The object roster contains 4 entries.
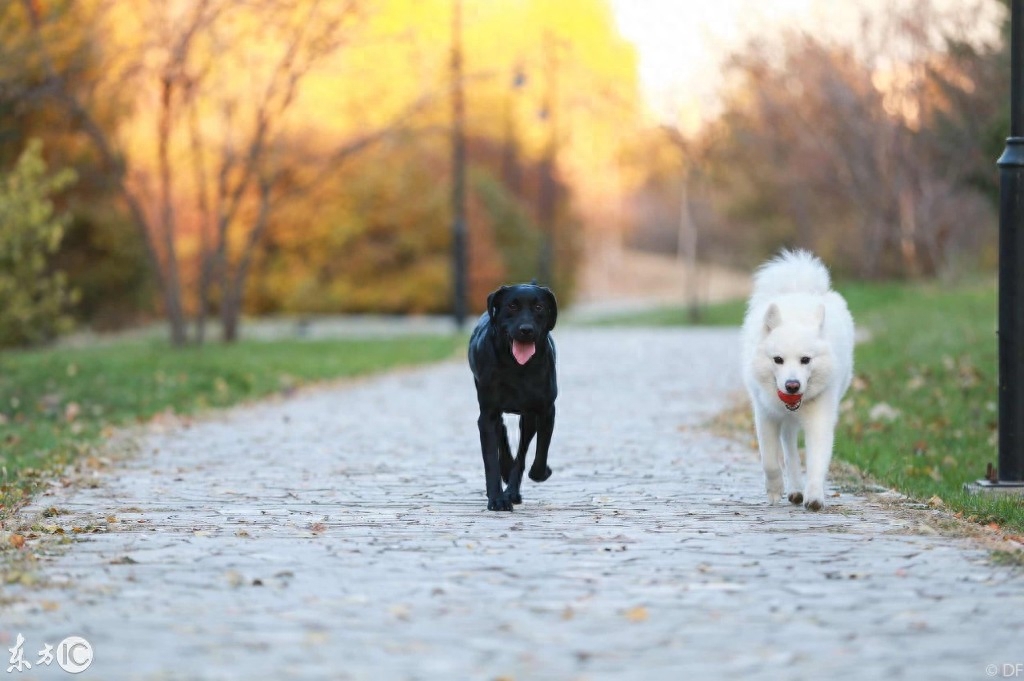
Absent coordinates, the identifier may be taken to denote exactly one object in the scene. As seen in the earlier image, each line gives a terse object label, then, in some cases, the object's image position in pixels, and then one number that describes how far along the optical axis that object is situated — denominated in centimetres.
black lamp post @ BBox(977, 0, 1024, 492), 1819
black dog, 1698
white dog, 1669
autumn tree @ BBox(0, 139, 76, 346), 3709
